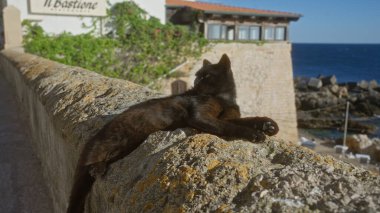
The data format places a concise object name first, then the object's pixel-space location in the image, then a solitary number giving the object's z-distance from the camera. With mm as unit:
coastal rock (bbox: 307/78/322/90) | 43538
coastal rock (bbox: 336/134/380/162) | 21953
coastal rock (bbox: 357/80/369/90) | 47094
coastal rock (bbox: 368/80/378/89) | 47066
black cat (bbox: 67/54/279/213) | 1920
